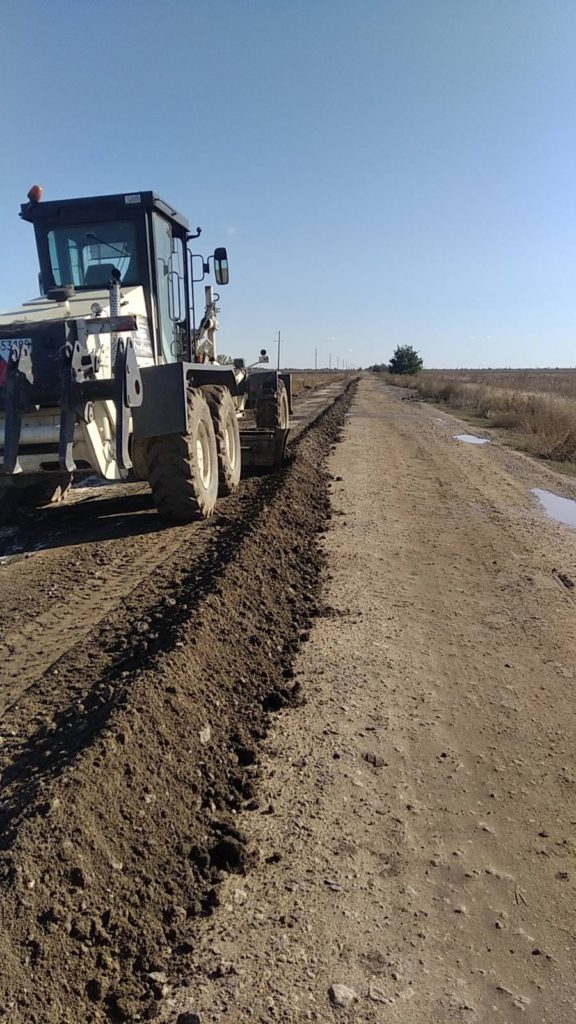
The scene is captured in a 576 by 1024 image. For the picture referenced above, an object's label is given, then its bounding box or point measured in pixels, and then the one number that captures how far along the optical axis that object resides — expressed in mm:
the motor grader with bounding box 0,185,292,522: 6180
